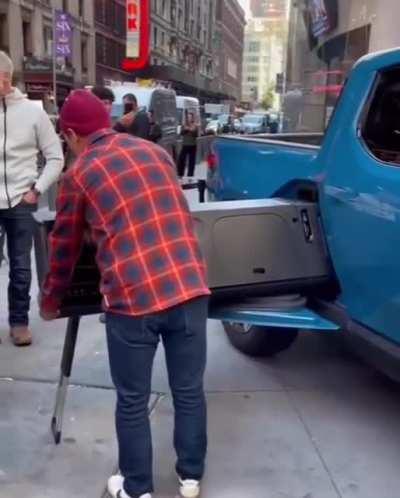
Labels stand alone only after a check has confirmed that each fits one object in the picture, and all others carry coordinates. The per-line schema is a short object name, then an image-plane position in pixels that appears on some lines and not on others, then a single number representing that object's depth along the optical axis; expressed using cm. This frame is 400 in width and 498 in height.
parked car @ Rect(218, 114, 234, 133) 3183
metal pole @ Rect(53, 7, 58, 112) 2972
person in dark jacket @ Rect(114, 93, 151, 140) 930
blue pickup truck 284
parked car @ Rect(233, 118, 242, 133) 3547
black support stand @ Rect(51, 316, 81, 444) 309
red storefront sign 3225
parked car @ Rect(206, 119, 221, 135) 2700
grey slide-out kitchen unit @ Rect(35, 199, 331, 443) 321
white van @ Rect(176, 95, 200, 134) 2245
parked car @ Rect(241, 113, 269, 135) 3625
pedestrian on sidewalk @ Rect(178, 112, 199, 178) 1509
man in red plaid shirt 235
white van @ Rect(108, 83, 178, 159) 1692
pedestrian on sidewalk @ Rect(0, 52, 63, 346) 413
